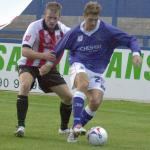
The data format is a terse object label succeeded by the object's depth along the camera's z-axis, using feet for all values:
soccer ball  55.72
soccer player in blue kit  57.11
